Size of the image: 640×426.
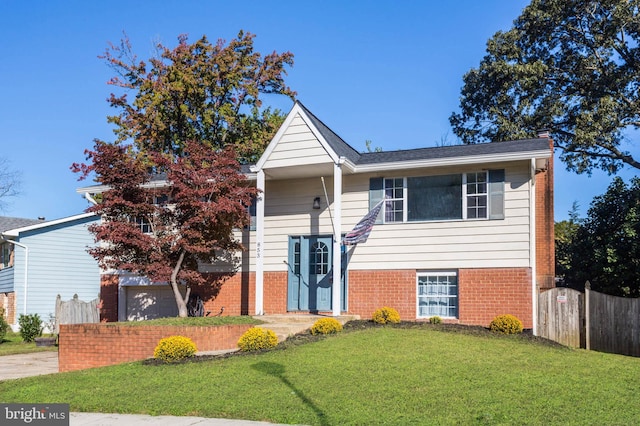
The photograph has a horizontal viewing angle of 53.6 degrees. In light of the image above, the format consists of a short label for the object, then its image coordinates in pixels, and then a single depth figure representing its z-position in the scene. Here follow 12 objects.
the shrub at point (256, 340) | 12.85
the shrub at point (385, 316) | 16.48
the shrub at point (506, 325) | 15.55
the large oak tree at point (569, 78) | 27.41
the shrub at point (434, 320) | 16.52
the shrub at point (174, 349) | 12.27
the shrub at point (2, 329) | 22.30
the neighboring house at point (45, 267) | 28.30
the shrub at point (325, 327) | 14.77
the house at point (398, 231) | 16.69
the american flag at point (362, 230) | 17.33
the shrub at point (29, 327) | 21.98
